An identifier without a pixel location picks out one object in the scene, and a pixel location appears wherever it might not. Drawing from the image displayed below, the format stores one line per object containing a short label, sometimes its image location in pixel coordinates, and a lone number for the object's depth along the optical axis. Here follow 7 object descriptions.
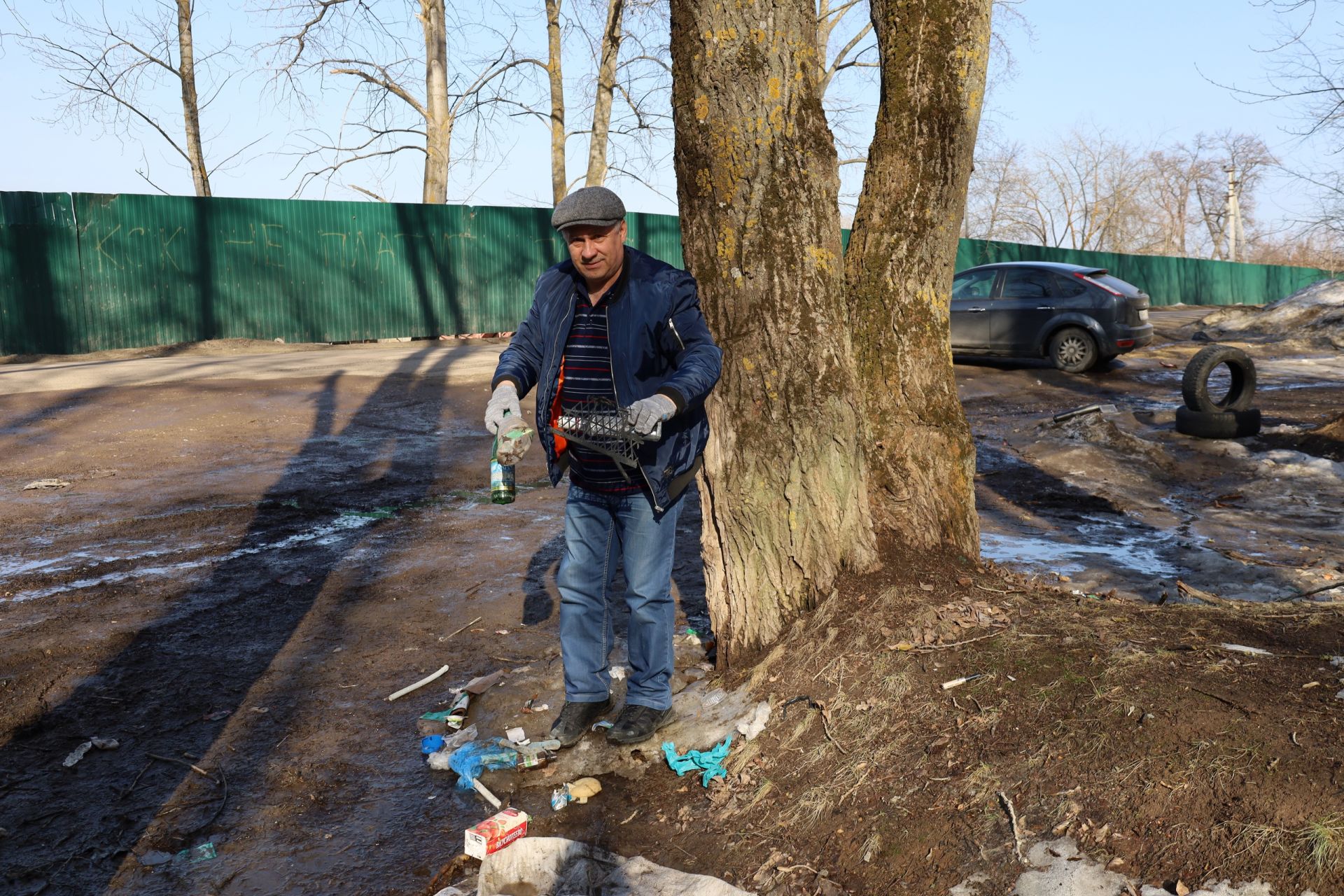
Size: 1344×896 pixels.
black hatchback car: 15.05
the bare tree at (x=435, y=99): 22.02
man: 3.47
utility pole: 60.53
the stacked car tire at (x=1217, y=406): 9.85
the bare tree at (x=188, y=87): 23.66
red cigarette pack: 3.05
